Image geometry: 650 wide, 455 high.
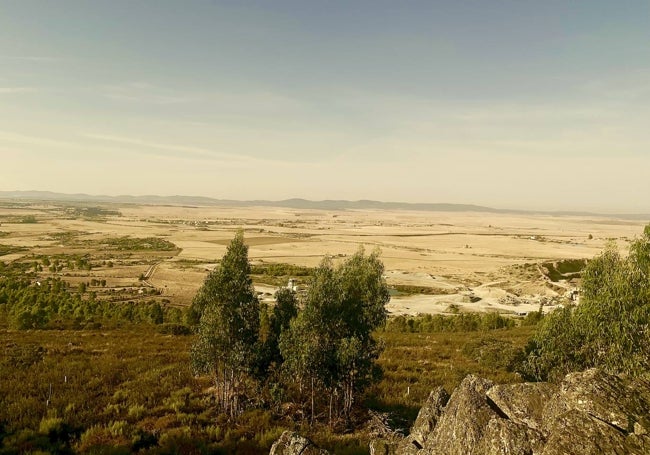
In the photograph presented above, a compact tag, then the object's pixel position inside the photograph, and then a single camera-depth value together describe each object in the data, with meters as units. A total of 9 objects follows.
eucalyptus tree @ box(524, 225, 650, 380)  16.81
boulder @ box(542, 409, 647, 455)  8.26
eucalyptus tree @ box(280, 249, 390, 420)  19.48
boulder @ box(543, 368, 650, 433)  8.91
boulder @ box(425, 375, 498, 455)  10.75
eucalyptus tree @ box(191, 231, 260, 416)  20.44
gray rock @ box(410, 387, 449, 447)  13.66
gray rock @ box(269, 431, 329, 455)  12.30
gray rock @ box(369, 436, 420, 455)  12.85
